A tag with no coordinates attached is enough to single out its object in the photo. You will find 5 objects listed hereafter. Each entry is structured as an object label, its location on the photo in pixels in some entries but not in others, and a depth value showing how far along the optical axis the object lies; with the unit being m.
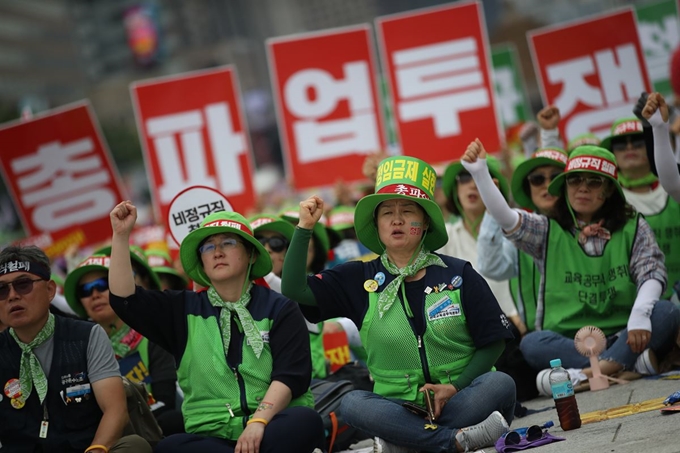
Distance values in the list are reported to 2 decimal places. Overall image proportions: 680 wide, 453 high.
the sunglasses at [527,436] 11.83
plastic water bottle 12.36
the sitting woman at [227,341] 12.45
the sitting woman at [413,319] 12.37
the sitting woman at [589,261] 15.23
